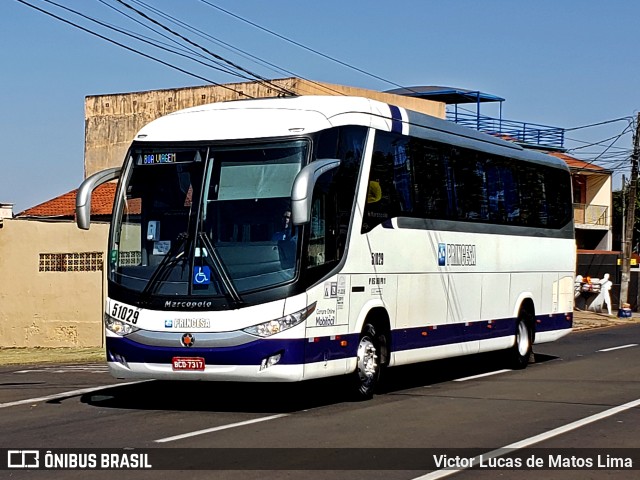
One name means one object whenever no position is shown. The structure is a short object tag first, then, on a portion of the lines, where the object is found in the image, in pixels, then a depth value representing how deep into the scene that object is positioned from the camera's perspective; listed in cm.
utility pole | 4338
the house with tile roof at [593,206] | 6019
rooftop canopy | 4828
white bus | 1257
